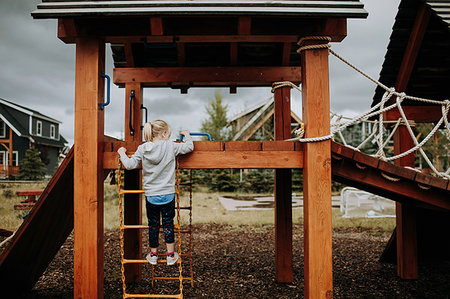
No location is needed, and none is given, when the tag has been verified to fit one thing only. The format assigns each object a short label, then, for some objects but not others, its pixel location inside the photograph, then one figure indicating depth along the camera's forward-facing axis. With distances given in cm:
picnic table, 964
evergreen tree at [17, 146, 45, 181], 2202
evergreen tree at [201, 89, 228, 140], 2502
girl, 324
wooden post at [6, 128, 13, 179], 2422
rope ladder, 315
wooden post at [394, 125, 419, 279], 522
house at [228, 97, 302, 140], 2073
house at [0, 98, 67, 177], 2455
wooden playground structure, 291
